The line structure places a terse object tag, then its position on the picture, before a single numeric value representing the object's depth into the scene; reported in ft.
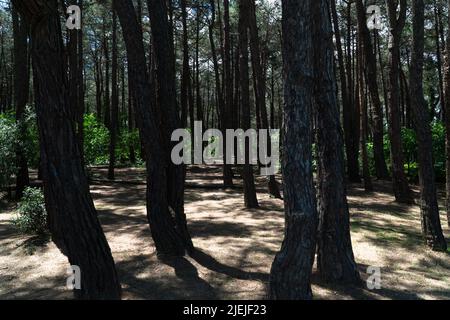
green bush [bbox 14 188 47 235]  26.76
